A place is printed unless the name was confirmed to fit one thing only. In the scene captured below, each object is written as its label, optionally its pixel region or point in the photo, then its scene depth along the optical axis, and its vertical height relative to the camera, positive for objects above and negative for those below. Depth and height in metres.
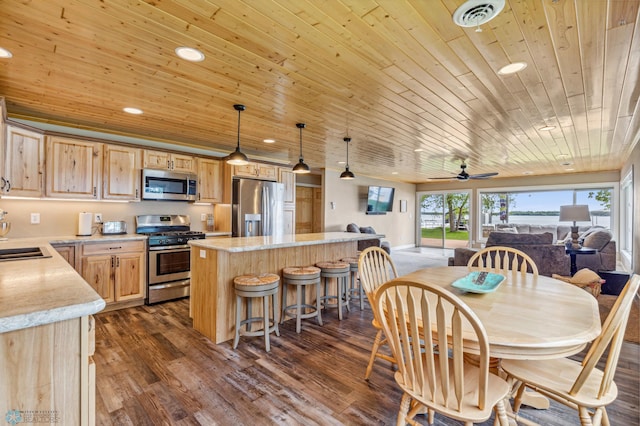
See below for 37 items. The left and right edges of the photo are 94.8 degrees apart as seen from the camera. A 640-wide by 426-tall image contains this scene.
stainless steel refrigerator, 4.99 +0.10
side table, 5.05 -0.64
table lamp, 5.56 +0.04
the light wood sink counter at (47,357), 0.97 -0.51
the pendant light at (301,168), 4.02 +0.62
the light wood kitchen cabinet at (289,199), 5.88 +0.29
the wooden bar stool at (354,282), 3.93 -1.04
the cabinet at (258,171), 5.07 +0.76
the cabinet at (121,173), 3.94 +0.55
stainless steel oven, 4.05 -0.65
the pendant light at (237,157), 3.26 +0.63
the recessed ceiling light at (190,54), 2.08 +1.16
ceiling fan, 6.28 +0.84
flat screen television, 8.65 +0.44
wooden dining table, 1.24 -0.52
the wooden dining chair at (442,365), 1.20 -0.66
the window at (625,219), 5.45 -0.09
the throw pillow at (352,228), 7.09 -0.34
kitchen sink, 2.21 -0.34
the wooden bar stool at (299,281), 3.17 -0.74
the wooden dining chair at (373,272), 2.25 -0.47
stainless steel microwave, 4.25 +0.41
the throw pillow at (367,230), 7.58 -0.42
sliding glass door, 10.04 -0.15
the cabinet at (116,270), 3.56 -0.73
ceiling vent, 1.51 +1.09
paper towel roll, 3.76 -0.14
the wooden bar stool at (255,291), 2.74 -0.73
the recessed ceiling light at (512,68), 2.22 +1.14
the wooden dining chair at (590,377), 1.26 -0.81
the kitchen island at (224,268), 2.92 -0.59
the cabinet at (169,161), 4.28 +0.79
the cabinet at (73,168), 3.54 +0.56
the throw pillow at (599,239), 5.38 -0.44
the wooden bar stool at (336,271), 3.48 -0.69
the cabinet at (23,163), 3.03 +0.54
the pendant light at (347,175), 4.73 +0.62
